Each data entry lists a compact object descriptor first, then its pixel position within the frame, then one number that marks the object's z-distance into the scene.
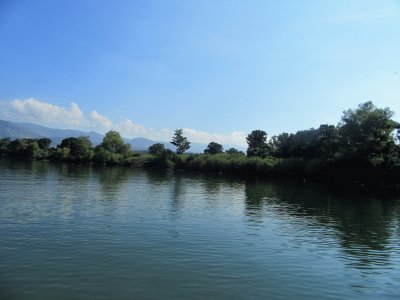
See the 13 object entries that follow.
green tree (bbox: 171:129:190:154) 171.25
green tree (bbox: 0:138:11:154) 195.00
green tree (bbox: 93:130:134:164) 163.00
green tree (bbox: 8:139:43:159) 182.88
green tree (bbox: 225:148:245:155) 161.98
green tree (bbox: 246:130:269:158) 162.40
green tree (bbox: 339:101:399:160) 83.88
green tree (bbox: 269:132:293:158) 126.78
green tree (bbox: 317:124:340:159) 101.28
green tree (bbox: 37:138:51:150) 196.48
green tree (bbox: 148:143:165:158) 154.12
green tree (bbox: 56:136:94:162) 170.38
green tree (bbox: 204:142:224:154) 171.25
